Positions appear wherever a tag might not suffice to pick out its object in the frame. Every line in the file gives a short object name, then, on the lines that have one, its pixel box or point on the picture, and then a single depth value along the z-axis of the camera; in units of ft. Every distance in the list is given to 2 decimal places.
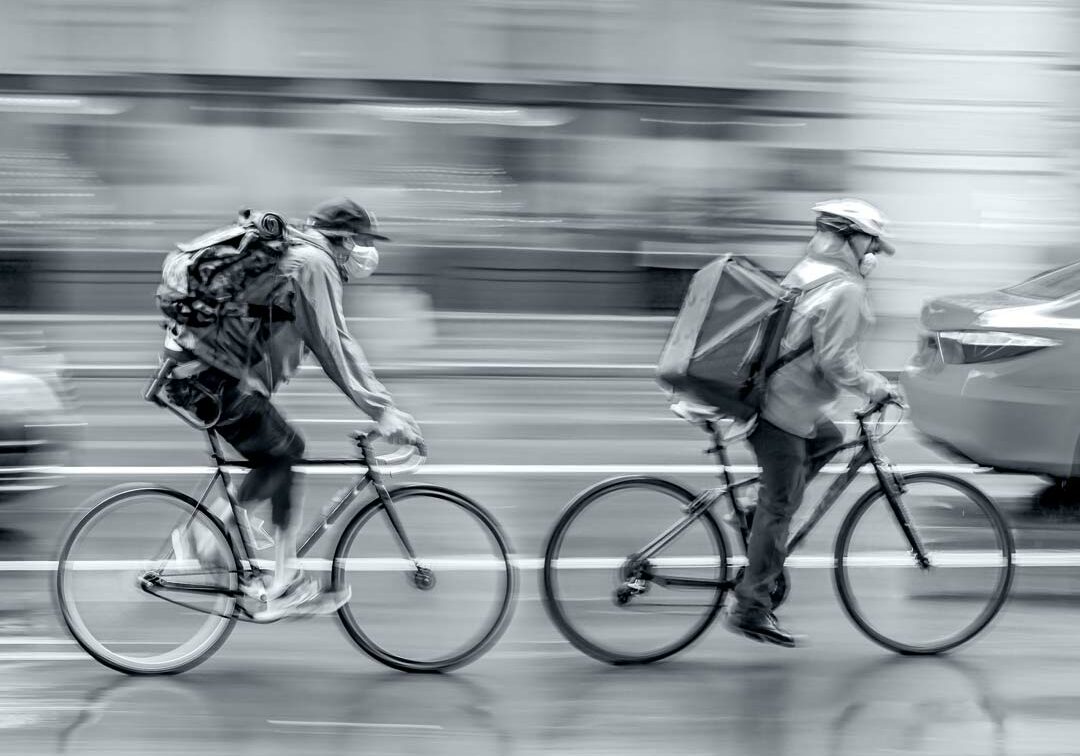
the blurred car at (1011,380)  24.41
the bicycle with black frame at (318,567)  17.46
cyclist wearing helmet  17.31
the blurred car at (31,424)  24.50
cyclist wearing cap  16.57
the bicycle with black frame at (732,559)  18.10
